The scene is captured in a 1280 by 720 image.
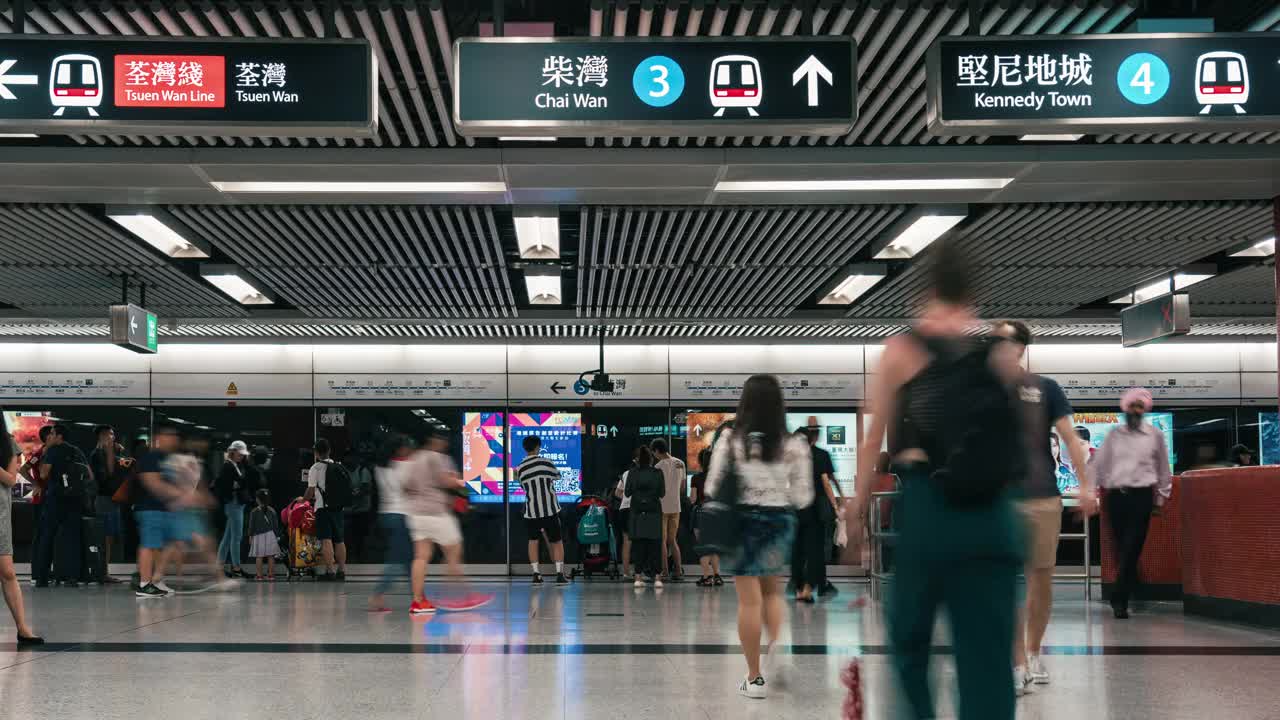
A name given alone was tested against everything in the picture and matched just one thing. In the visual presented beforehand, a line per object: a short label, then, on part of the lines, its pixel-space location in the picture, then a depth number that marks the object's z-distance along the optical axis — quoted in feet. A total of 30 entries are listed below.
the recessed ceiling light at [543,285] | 40.70
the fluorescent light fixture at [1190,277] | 41.22
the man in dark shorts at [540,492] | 45.96
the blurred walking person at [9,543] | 23.56
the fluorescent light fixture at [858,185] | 28.53
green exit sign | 41.70
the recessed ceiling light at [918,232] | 32.65
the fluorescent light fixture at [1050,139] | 26.53
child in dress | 50.70
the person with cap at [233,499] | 50.24
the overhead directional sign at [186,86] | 19.27
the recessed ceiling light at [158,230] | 31.60
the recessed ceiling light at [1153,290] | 43.68
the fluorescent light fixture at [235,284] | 39.86
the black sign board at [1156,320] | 40.70
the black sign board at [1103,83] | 19.31
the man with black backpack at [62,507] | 44.96
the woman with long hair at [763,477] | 18.86
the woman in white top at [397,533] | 34.88
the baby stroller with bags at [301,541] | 51.98
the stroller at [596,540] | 50.93
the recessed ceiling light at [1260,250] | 37.07
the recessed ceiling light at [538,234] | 32.71
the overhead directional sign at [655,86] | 19.31
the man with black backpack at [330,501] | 49.73
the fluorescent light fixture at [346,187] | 28.30
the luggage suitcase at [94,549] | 48.44
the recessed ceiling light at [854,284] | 40.34
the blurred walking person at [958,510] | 10.25
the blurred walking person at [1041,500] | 17.44
